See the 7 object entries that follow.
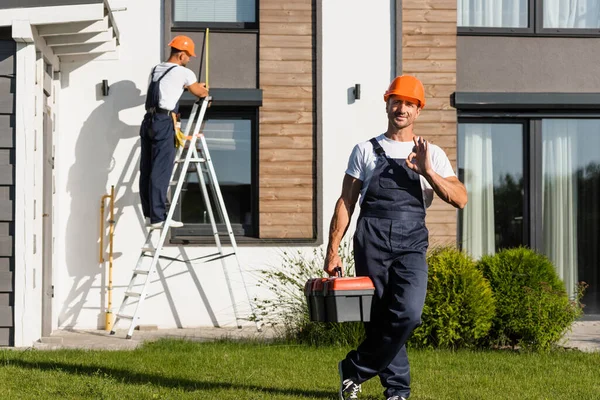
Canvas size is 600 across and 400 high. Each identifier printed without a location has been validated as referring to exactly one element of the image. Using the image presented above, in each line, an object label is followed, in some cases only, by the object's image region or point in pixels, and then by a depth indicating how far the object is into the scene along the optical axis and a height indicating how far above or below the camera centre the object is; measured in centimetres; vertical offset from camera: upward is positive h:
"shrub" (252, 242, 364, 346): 1238 -93
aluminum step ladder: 1389 -7
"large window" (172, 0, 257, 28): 1544 +211
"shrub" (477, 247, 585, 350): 1218 -78
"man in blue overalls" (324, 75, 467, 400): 822 -10
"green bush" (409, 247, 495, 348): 1210 -82
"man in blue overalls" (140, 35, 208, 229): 1376 +77
